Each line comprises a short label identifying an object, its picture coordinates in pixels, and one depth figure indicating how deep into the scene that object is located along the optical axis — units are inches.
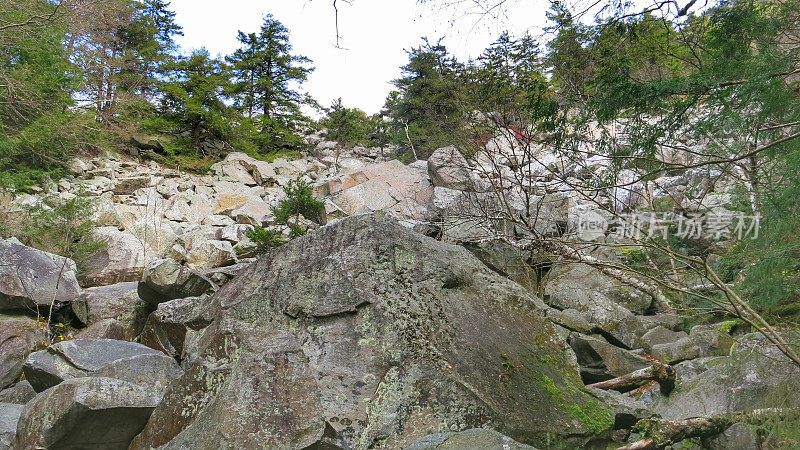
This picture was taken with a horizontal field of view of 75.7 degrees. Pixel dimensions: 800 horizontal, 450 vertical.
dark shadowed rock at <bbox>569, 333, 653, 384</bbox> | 212.4
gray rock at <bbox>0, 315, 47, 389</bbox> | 237.1
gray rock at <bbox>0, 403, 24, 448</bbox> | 144.7
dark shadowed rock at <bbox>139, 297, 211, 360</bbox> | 198.7
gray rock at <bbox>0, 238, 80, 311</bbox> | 278.5
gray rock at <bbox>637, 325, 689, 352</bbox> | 275.0
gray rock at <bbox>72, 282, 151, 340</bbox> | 284.2
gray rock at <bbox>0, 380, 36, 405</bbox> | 196.2
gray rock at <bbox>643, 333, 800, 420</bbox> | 157.8
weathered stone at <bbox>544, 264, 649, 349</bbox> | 281.7
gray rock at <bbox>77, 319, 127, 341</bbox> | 264.8
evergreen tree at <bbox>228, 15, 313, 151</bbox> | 964.6
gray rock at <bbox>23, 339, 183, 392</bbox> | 170.2
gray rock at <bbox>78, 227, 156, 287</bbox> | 389.4
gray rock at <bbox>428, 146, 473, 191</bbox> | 577.0
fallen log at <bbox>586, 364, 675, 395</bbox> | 187.6
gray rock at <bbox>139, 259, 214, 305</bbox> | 267.4
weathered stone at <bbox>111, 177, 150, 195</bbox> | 657.6
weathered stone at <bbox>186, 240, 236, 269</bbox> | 402.0
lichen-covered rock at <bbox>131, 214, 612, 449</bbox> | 127.4
